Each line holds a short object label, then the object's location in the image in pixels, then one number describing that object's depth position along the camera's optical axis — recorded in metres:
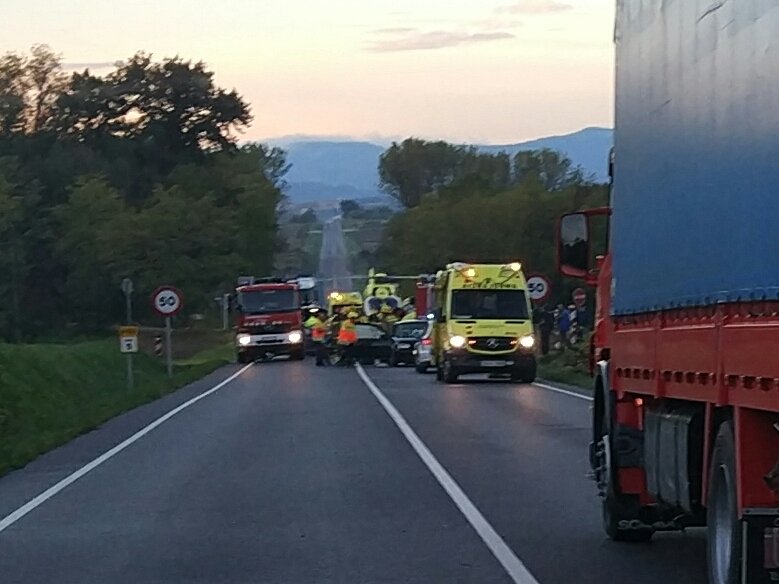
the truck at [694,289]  7.91
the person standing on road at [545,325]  49.66
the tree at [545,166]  116.14
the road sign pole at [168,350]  46.09
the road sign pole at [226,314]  65.31
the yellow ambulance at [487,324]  39.50
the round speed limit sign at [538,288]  43.59
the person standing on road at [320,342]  56.56
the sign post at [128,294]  38.53
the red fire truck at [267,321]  61.66
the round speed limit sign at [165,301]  41.59
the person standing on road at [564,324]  48.25
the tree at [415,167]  139.38
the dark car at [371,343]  55.62
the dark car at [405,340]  54.12
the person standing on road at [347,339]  55.22
